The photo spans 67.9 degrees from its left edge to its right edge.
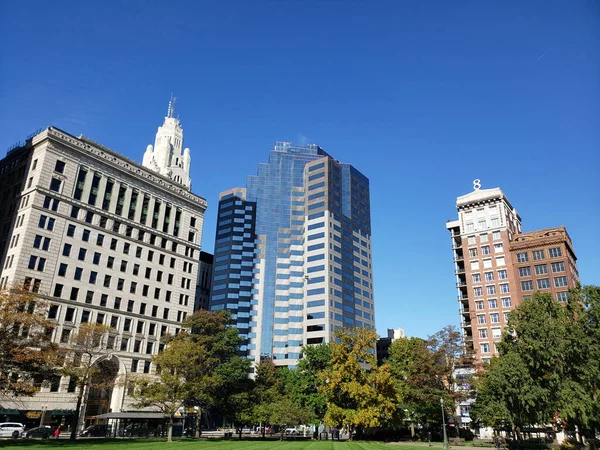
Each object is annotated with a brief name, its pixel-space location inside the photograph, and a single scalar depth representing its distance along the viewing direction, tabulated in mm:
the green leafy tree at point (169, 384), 52156
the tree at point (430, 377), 65938
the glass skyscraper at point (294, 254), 136375
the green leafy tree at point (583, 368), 39469
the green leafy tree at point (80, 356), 51281
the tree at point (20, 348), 39906
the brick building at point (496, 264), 98375
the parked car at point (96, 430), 60688
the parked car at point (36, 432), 53938
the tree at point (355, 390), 53031
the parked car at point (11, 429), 53062
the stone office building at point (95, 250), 64750
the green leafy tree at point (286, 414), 63469
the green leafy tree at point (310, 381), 73250
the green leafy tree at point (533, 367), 42906
